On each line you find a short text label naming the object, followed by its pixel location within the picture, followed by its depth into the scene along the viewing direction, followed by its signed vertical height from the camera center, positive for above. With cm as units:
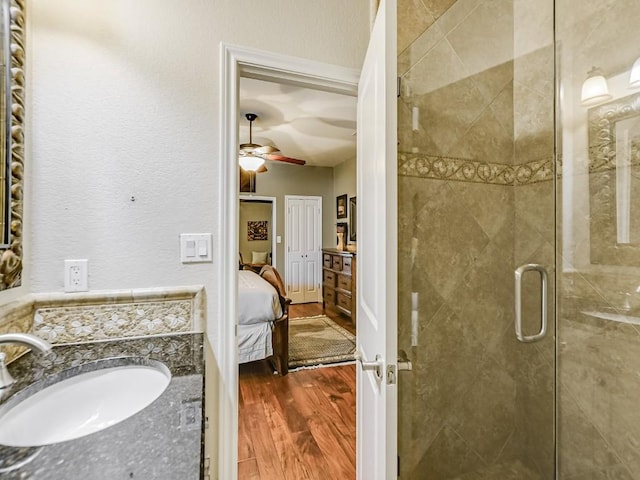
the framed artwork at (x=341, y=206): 574 +61
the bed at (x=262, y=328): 285 -85
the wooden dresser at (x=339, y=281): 448 -70
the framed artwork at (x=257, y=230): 667 +17
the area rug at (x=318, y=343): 322 -126
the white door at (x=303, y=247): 604 -18
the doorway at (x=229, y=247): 128 -4
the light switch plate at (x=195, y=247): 125 -4
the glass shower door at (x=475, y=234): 142 +2
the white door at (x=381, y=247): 90 -3
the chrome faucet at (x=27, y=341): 66 -22
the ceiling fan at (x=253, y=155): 339 +97
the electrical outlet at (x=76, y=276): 113 -14
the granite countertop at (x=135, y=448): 52 -40
